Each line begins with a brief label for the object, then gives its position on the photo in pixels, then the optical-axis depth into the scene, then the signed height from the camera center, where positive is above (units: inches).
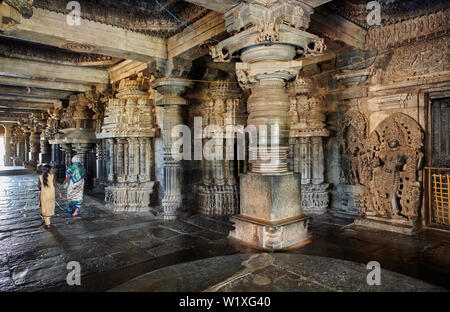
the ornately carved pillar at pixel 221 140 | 281.6 +16.0
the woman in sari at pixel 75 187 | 274.4 -28.1
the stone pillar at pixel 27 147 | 964.8 +37.8
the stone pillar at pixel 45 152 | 713.6 +14.7
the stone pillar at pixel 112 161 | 321.6 -4.4
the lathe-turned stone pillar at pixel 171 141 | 265.9 +14.6
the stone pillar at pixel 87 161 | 436.3 -5.6
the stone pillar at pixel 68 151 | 490.6 +10.7
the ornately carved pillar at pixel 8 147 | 1024.7 +41.6
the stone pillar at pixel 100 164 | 418.3 -9.9
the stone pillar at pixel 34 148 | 826.8 +29.4
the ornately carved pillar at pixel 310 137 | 270.4 +17.1
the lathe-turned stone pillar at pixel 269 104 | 158.1 +30.5
